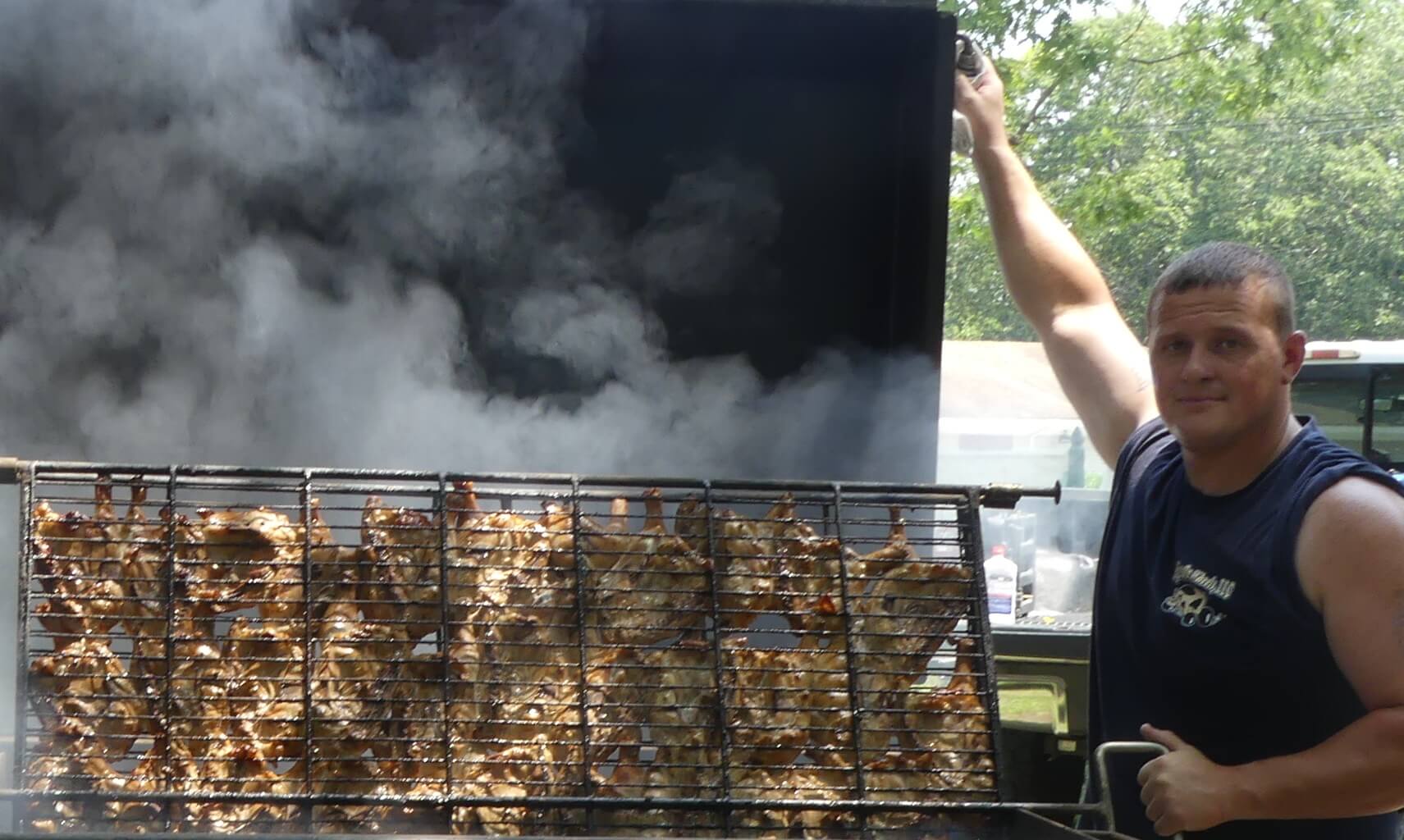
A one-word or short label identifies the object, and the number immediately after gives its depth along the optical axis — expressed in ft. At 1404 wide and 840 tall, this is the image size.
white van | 33.71
